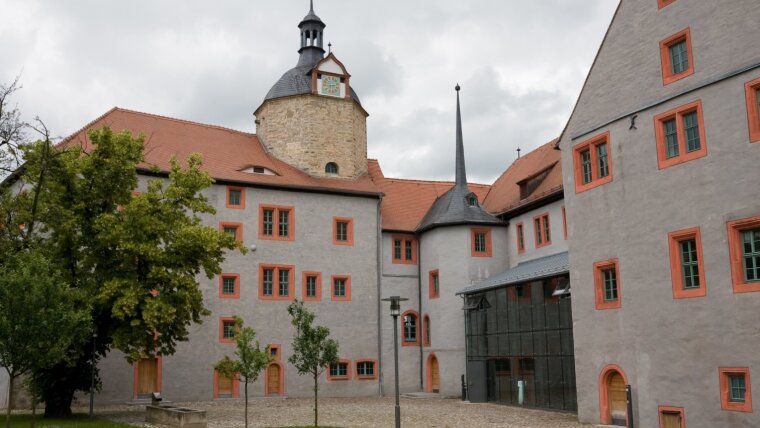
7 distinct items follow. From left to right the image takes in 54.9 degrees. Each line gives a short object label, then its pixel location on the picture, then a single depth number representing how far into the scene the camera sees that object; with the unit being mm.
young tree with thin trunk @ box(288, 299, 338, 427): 19719
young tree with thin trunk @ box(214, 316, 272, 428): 19250
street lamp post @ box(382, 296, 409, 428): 17680
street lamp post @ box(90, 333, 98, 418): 22750
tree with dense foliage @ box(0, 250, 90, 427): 17141
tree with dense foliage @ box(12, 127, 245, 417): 22797
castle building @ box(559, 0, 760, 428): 16859
